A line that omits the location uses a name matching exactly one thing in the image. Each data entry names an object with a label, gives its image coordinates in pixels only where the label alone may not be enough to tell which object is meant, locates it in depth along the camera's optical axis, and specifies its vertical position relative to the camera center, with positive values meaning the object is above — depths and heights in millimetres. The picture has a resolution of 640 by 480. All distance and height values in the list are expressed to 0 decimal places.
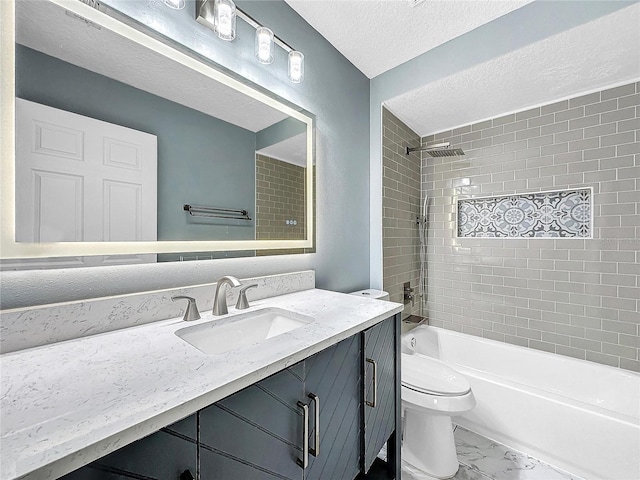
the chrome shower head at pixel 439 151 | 2301 +753
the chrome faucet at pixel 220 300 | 1075 -229
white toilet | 1520 -1045
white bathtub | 1450 -1042
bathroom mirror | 792 +339
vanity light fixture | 1140 +940
